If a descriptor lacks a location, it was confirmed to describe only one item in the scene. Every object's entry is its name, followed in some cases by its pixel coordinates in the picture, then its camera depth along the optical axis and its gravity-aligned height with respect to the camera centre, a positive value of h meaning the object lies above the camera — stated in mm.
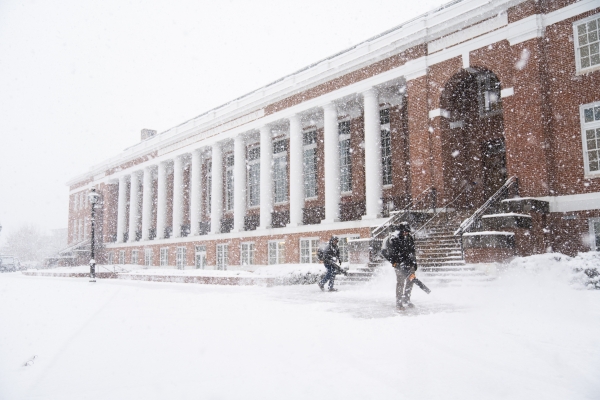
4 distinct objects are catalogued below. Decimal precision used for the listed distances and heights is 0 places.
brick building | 16672 +4934
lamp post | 25434 +1760
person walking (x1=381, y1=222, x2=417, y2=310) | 9992 -472
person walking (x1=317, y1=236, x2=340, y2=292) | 14578 -621
